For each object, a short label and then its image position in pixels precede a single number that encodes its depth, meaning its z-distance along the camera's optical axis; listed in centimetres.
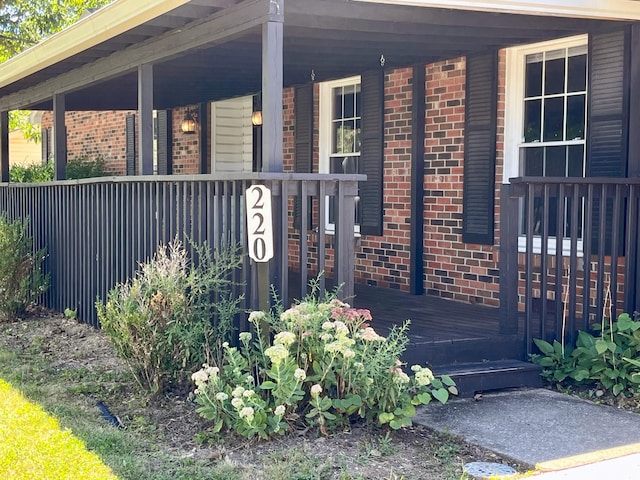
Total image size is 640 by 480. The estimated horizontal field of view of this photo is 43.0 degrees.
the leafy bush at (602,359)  536
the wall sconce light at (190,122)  1207
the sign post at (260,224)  486
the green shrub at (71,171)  1458
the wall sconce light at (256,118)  1085
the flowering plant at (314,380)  439
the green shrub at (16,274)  829
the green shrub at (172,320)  521
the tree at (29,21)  1966
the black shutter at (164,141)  1277
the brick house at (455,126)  573
